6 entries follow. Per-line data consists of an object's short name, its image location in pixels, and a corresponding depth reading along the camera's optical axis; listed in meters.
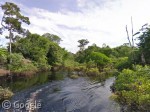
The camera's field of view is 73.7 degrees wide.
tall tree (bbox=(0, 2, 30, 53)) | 17.99
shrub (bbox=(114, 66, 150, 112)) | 6.33
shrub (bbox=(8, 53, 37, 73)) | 16.59
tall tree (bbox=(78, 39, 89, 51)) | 38.30
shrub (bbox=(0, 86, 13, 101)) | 8.65
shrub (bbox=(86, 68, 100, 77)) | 17.63
